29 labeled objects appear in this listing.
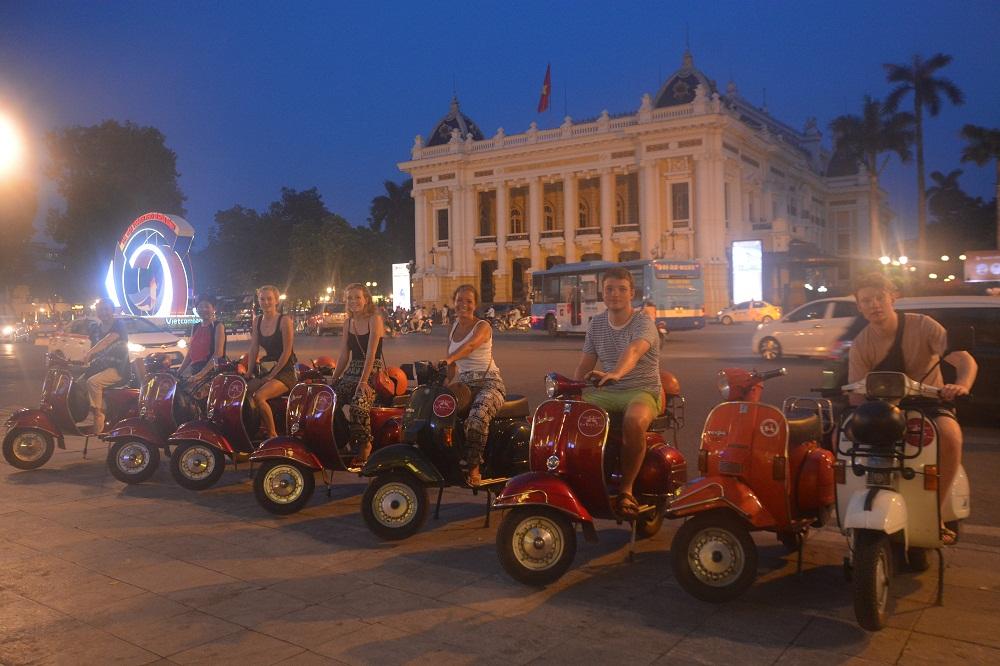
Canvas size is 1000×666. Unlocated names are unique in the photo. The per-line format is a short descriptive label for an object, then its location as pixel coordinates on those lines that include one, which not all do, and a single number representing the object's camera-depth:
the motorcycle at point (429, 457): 5.98
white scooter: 4.02
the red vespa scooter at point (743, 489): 4.55
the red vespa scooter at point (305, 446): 6.75
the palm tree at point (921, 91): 47.28
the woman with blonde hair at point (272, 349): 7.75
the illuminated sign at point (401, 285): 60.16
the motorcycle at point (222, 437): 7.72
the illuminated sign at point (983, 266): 33.94
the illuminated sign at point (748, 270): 48.97
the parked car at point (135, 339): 19.62
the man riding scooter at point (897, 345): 4.74
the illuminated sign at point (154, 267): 21.45
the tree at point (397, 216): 78.56
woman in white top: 6.14
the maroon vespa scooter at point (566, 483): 4.89
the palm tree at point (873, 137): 51.00
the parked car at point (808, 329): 19.45
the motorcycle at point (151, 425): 8.05
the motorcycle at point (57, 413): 8.93
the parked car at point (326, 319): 42.84
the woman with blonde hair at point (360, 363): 6.95
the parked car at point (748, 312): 43.19
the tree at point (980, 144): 49.44
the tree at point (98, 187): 49.78
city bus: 32.94
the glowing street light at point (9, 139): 16.56
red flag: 55.88
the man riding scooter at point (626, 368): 5.10
